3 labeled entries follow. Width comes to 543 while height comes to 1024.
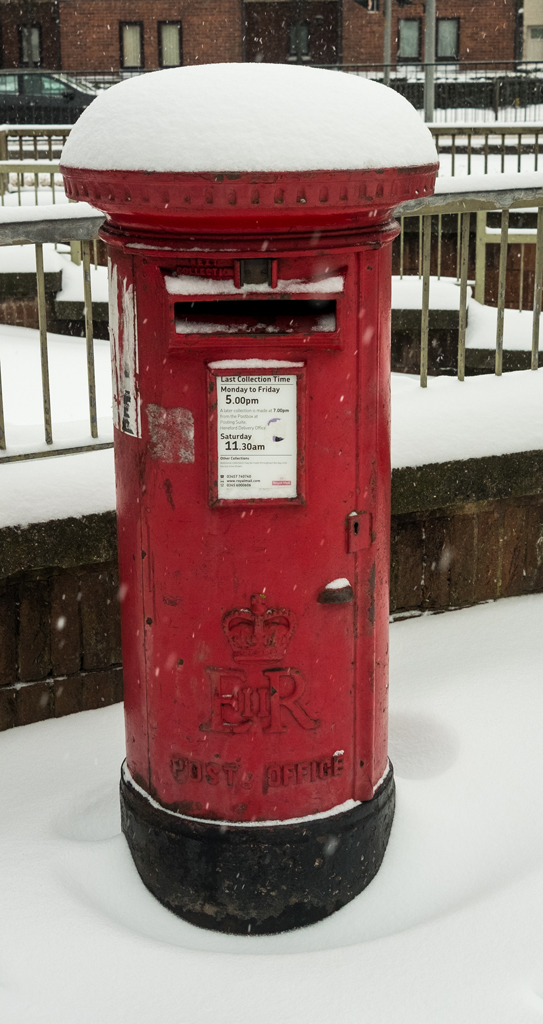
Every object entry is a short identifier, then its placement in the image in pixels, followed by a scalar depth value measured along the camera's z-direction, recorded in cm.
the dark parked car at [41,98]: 2514
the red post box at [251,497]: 226
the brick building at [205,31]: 3166
